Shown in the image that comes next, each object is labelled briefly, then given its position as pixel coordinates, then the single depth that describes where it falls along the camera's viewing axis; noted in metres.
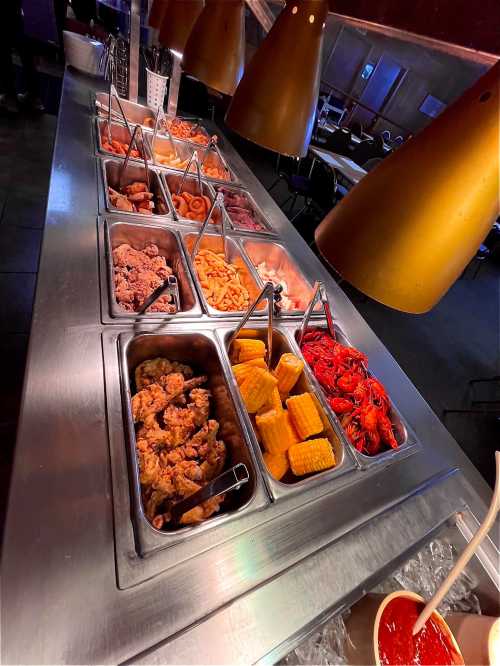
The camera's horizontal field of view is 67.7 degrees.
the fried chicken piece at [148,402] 0.61
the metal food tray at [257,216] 1.07
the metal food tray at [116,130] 1.28
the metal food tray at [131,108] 1.57
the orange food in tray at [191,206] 1.10
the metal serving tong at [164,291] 0.63
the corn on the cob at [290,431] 0.65
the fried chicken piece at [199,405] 0.65
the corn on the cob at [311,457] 0.61
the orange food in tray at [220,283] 0.86
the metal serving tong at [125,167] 1.08
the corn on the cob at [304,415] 0.65
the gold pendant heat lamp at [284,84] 0.47
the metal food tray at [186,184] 1.20
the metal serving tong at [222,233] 0.87
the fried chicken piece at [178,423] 0.62
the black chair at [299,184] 2.51
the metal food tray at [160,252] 0.70
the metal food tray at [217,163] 1.29
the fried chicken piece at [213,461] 0.60
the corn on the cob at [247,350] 0.72
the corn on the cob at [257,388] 0.64
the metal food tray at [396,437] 0.65
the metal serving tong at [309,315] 0.75
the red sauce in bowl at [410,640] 0.44
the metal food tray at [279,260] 1.00
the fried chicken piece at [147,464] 0.54
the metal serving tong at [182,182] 1.16
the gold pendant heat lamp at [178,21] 0.95
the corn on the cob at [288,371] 0.70
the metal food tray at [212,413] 0.47
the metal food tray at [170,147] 1.45
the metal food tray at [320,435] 0.57
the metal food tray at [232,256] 0.89
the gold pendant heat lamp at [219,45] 0.67
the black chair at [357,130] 5.01
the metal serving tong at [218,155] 1.44
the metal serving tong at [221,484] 0.46
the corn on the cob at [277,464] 0.62
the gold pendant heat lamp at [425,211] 0.29
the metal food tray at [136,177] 1.05
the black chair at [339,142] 3.93
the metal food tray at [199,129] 1.50
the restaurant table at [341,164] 2.40
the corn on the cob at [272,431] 0.62
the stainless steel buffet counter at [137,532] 0.40
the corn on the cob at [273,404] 0.66
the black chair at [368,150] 3.89
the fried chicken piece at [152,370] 0.66
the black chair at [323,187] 2.26
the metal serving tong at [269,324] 0.68
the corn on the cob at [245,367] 0.67
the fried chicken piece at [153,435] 0.58
